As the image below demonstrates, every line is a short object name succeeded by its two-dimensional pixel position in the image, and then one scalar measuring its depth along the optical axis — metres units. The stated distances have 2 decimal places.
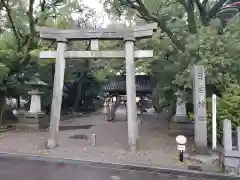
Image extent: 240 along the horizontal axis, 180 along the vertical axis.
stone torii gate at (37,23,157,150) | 6.79
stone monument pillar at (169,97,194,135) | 9.24
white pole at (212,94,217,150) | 5.73
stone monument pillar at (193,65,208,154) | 5.68
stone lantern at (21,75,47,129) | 10.60
